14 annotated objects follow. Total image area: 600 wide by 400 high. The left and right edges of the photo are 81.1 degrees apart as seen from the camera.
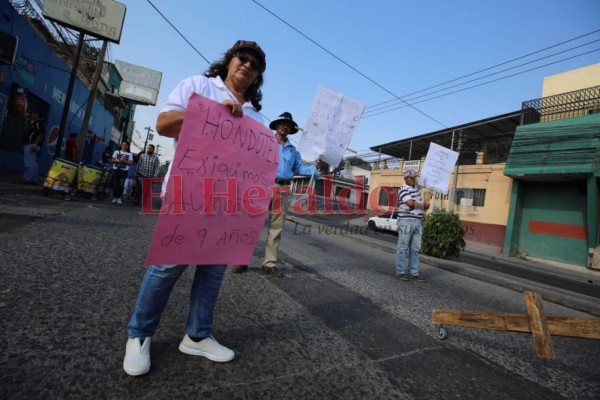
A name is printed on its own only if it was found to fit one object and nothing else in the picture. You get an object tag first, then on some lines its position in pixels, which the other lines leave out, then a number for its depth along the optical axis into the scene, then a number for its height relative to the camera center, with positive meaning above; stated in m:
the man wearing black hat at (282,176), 4.29 +0.40
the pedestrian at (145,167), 10.07 +0.59
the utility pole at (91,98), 13.89 +3.20
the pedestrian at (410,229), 5.30 -0.03
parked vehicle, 19.31 +0.07
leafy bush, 9.02 -0.13
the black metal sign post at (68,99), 11.55 +2.51
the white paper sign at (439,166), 7.02 +1.30
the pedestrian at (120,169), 9.90 +0.40
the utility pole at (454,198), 21.94 +2.24
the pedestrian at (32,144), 8.64 +0.62
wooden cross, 2.07 -0.49
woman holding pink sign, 1.77 -0.42
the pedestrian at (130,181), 10.51 +0.10
